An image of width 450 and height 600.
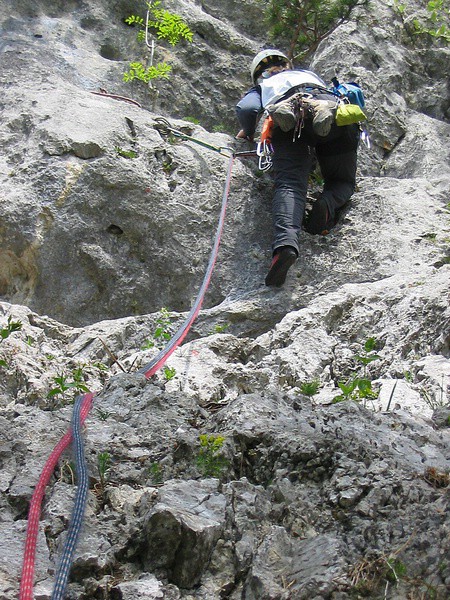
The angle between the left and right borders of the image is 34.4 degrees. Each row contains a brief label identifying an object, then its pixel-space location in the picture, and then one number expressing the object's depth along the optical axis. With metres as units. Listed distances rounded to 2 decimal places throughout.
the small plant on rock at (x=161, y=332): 4.85
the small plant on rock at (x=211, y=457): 3.05
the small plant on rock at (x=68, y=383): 3.79
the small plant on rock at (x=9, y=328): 4.22
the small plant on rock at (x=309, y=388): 3.96
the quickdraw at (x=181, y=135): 6.78
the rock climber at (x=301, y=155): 5.91
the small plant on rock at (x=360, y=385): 3.76
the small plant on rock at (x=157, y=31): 7.98
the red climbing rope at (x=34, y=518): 2.25
